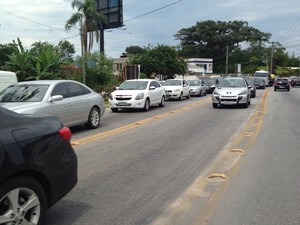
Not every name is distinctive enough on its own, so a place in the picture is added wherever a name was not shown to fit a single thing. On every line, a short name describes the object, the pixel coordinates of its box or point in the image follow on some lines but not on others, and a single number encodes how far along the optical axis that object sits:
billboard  34.06
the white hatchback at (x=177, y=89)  20.90
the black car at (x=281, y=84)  36.88
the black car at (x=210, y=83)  29.81
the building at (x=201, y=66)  73.09
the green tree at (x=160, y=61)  36.12
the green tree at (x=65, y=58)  19.26
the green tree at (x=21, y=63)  17.75
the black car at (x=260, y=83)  40.18
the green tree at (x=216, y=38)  85.48
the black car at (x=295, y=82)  50.11
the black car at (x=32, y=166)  2.93
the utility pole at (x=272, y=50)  82.13
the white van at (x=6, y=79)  10.64
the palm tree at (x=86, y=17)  33.51
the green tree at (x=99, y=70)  22.73
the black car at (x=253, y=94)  23.59
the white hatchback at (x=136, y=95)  14.34
